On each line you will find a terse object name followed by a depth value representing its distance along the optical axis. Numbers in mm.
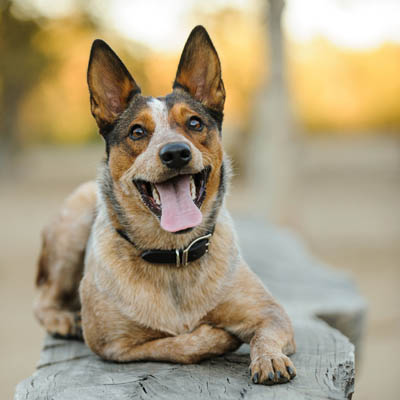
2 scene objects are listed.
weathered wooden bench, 2984
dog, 3375
